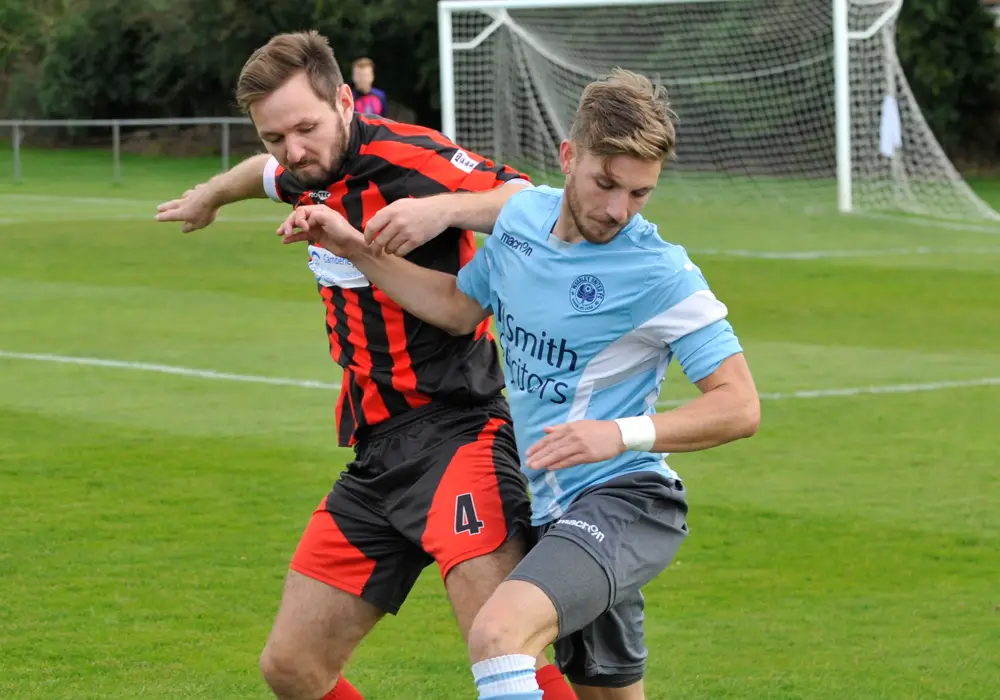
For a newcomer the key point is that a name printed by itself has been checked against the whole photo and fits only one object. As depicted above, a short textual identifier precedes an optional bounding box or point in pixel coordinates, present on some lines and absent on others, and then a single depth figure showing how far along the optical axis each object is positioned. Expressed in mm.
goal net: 46531
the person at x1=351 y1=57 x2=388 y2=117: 46969
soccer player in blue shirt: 7242
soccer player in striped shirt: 8484
